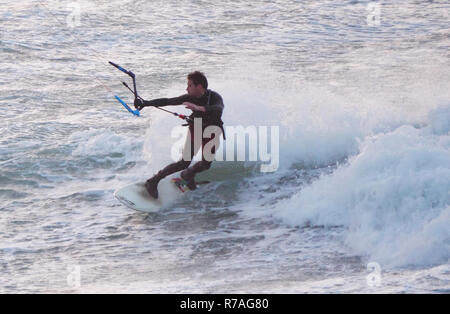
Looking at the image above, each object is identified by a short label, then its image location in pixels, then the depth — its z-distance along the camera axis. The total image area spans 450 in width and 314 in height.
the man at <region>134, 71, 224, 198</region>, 16.22
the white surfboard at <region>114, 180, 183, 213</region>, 17.34
